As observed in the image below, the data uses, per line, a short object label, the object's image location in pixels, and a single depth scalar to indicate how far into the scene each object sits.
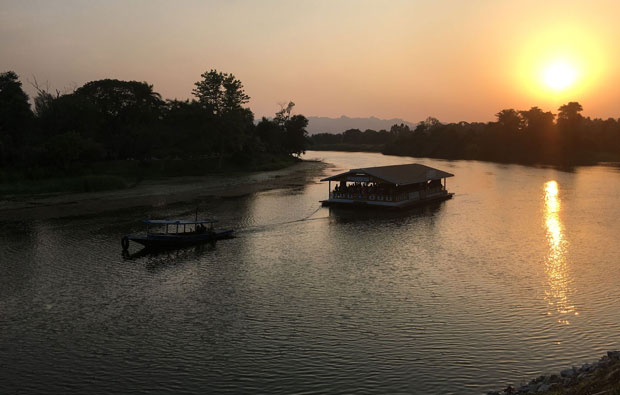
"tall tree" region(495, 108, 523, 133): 175.62
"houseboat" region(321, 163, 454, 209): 57.22
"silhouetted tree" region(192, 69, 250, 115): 102.25
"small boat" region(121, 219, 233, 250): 37.75
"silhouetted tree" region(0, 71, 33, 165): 78.31
